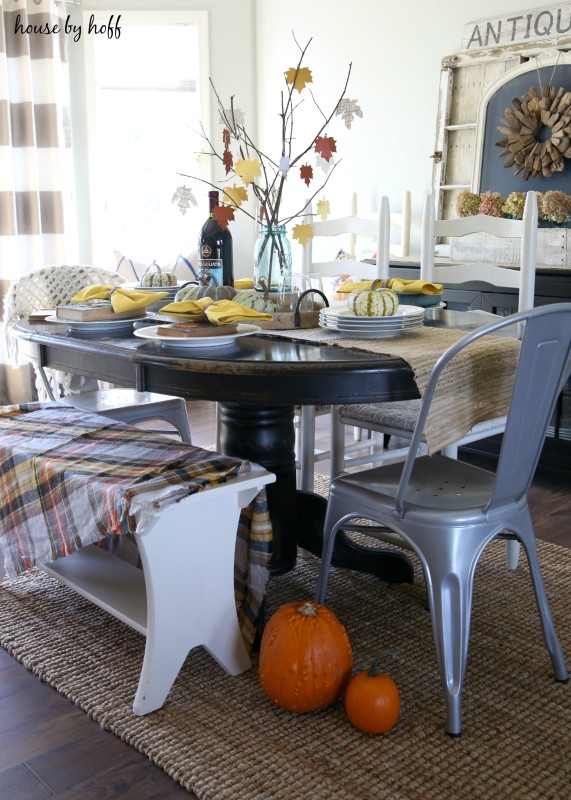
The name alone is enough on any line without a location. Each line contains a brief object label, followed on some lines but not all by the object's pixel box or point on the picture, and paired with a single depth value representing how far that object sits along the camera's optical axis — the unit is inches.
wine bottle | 91.7
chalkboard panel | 132.6
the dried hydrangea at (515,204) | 127.5
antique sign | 130.5
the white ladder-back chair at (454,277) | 86.9
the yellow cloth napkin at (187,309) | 74.8
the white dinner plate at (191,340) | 68.4
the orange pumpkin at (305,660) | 65.3
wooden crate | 123.3
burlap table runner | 62.8
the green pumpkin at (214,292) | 84.7
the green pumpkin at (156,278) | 99.8
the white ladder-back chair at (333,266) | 99.0
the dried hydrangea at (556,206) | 125.6
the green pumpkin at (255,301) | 81.8
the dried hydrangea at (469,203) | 134.6
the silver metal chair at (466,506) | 61.7
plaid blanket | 65.8
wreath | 130.7
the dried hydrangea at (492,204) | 131.5
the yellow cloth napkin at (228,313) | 70.9
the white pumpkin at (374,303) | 72.9
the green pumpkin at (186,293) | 84.4
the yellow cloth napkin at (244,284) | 101.0
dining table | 61.8
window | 182.4
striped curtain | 170.7
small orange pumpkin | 63.2
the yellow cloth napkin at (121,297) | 83.1
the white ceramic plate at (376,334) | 72.5
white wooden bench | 65.9
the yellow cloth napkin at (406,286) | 86.0
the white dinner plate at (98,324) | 80.5
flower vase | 86.2
